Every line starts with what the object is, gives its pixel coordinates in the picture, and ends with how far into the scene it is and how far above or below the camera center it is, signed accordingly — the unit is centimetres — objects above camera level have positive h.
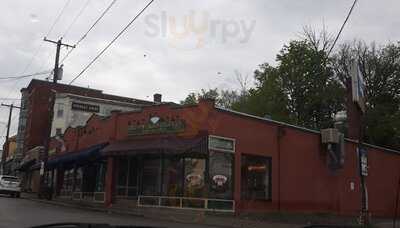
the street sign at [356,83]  2100 +497
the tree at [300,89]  5091 +1135
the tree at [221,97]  6931 +1430
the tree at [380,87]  4806 +1163
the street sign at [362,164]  1972 +182
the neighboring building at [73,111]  6544 +1178
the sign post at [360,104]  1986 +429
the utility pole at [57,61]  3780 +997
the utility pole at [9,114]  6561 +1087
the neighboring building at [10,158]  8079 +723
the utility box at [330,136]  3061 +427
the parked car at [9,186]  3950 +136
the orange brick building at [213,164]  2528 +236
